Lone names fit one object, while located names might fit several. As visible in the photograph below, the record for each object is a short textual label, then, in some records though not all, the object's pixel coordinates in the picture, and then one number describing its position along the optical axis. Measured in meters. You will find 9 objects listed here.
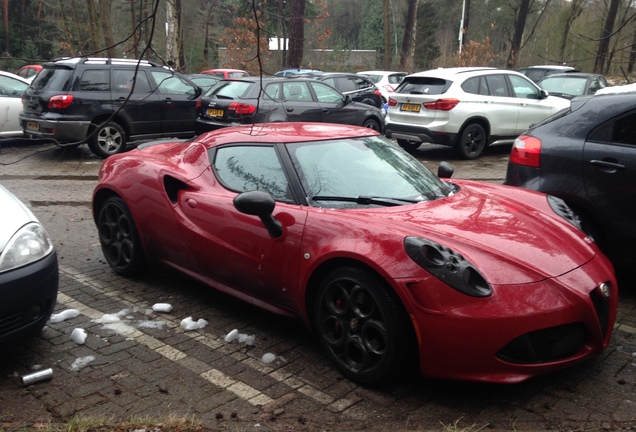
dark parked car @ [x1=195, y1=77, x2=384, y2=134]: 11.61
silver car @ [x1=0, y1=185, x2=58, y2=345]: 3.38
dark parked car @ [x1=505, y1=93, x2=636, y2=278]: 4.71
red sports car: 3.06
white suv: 11.46
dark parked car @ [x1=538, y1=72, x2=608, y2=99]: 16.00
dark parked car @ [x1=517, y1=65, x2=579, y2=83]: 21.78
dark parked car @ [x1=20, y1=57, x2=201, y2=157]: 11.20
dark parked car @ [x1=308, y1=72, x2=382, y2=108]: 15.35
